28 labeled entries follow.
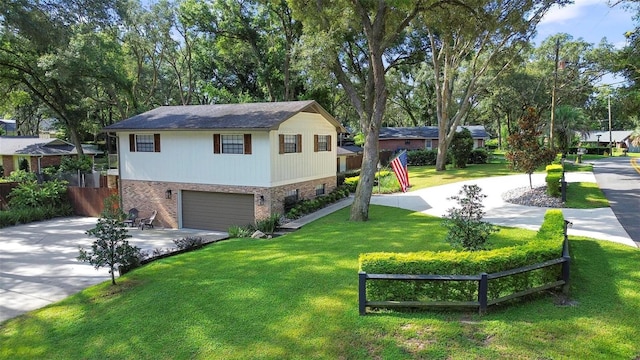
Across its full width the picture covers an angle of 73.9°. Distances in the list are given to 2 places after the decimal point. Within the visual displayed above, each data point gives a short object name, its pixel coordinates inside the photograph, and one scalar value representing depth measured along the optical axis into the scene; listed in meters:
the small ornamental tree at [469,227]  9.00
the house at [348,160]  34.73
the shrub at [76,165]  32.16
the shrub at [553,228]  9.05
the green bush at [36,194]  21.94
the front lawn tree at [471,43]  17.70
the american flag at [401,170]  18.52
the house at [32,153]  35.28
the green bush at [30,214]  20.20
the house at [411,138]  50.19
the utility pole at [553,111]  31.88
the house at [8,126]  66.29
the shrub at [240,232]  16.55
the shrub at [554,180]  18.80
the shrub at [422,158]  41.97
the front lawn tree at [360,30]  16.05
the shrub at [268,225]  16.96
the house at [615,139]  67.94
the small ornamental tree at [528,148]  20.19
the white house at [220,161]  18.41
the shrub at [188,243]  13.85
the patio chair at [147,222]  20.29
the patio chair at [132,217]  20.47
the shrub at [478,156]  40.00
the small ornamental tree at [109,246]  9.84
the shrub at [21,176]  26.10
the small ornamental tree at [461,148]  35.72
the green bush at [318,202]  19.34
